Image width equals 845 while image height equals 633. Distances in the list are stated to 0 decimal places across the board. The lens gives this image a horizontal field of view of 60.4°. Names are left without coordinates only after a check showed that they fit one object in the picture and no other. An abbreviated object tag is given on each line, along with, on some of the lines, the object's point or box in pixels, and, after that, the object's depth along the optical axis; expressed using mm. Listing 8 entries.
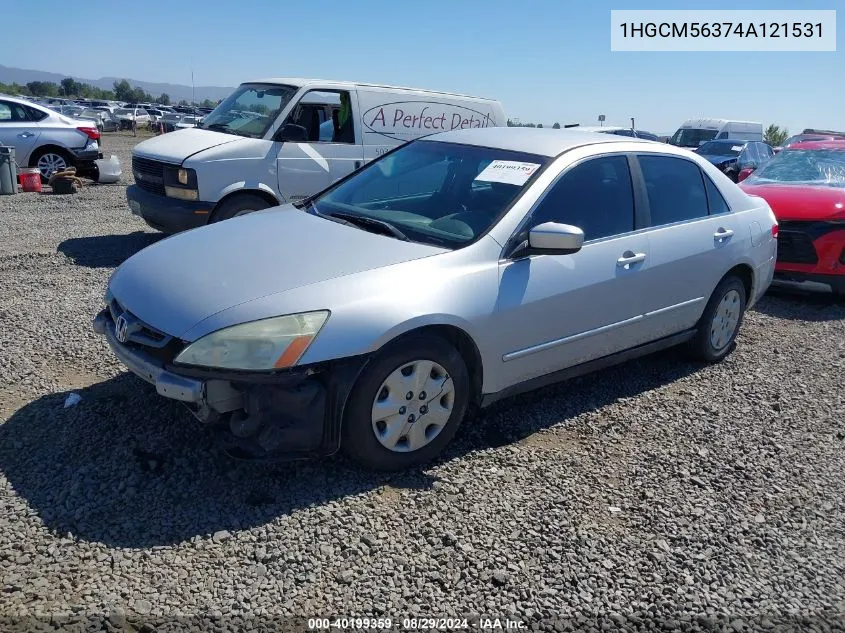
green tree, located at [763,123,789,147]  65944
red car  7367
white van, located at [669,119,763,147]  25672
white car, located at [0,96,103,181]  12953
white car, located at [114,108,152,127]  43022
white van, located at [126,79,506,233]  7809
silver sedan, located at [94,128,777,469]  3256
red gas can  12617
